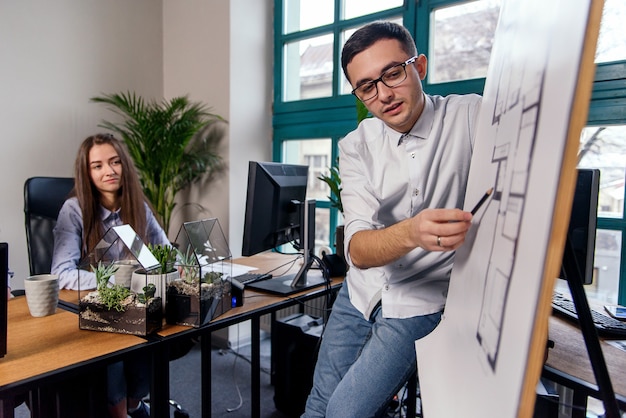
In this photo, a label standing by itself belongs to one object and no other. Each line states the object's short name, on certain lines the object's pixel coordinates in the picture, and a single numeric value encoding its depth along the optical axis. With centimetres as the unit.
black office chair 208
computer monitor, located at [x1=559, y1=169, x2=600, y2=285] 125
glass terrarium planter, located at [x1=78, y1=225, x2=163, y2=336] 127
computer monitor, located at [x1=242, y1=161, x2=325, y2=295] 165
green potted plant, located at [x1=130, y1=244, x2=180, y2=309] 133
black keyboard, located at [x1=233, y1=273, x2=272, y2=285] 189
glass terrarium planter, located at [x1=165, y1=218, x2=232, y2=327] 135
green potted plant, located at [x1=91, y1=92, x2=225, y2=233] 305
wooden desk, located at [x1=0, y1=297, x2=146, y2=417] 100
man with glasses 111
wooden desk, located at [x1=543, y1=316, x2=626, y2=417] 98
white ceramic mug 139
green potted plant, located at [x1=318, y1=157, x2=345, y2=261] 220
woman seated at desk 176
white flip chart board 35
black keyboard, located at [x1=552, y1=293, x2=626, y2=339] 124
